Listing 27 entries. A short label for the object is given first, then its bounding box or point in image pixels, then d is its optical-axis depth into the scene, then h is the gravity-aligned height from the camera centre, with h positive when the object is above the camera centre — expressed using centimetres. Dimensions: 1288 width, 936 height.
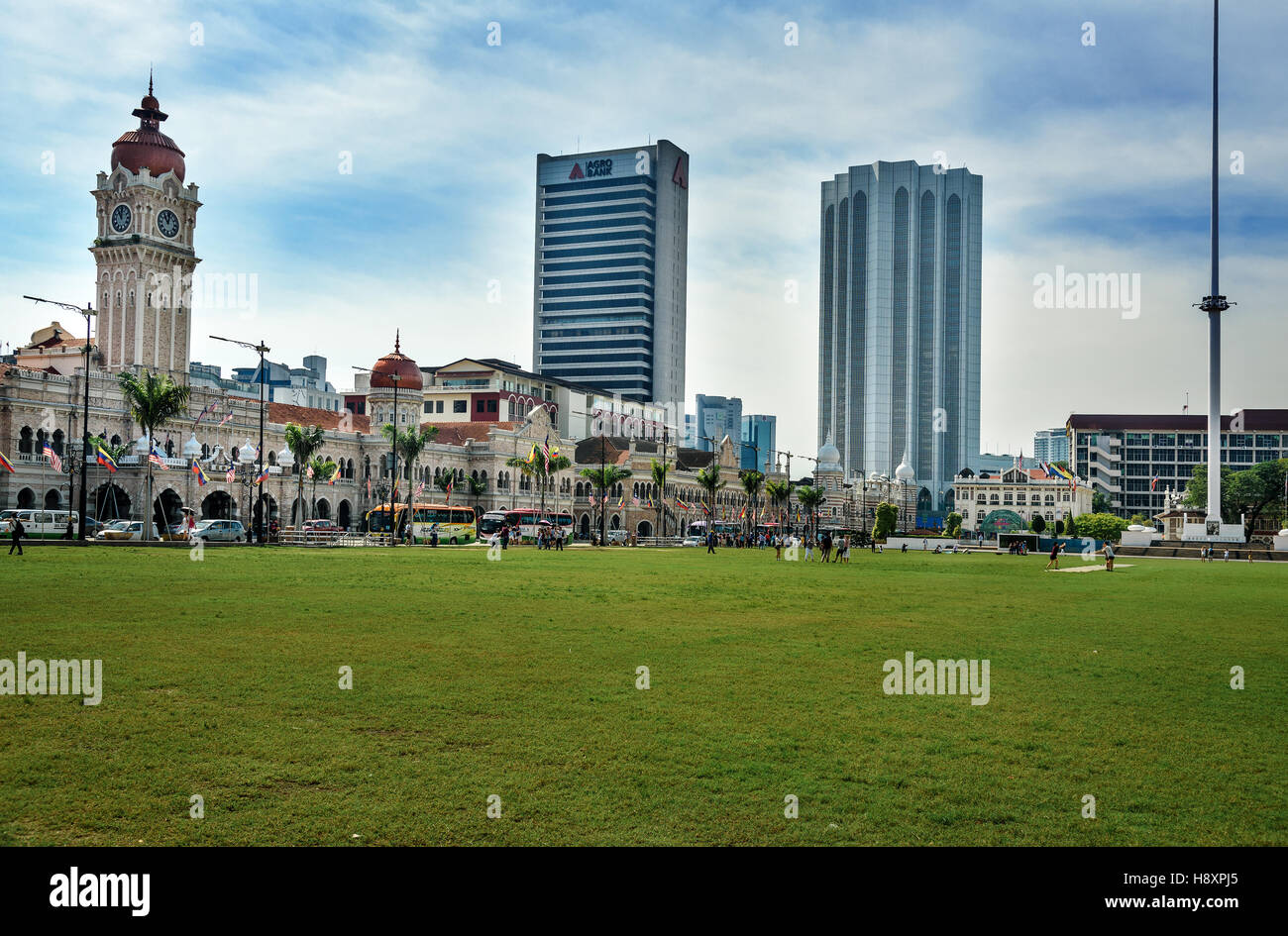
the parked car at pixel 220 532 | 5831 -262
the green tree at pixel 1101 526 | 12225 -348
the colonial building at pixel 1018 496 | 17762 +30
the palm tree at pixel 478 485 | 10656 +47
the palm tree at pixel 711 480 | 9938 +130
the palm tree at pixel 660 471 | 9631 +204
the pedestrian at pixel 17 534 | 3741 -187
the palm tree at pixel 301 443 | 7906 +364
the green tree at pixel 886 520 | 11428 -286
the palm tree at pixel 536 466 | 9038 +253
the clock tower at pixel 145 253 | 8206 +1927
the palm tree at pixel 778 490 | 11588 +45
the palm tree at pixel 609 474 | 10256 +180
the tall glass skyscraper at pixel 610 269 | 19025 +4293
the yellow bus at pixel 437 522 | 7762 -258
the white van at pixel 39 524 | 5566 -225
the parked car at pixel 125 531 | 5616 -260
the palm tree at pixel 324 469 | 8600 +163
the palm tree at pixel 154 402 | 5581 +470
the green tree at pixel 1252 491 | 13288 +124
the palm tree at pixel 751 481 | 11100 +143
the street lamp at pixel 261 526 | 5766 -225
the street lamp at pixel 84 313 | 4797 +820
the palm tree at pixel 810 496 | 12941 -20
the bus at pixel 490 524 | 8375 -280
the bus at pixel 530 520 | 8931 -266
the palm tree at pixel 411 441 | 8512 +427
